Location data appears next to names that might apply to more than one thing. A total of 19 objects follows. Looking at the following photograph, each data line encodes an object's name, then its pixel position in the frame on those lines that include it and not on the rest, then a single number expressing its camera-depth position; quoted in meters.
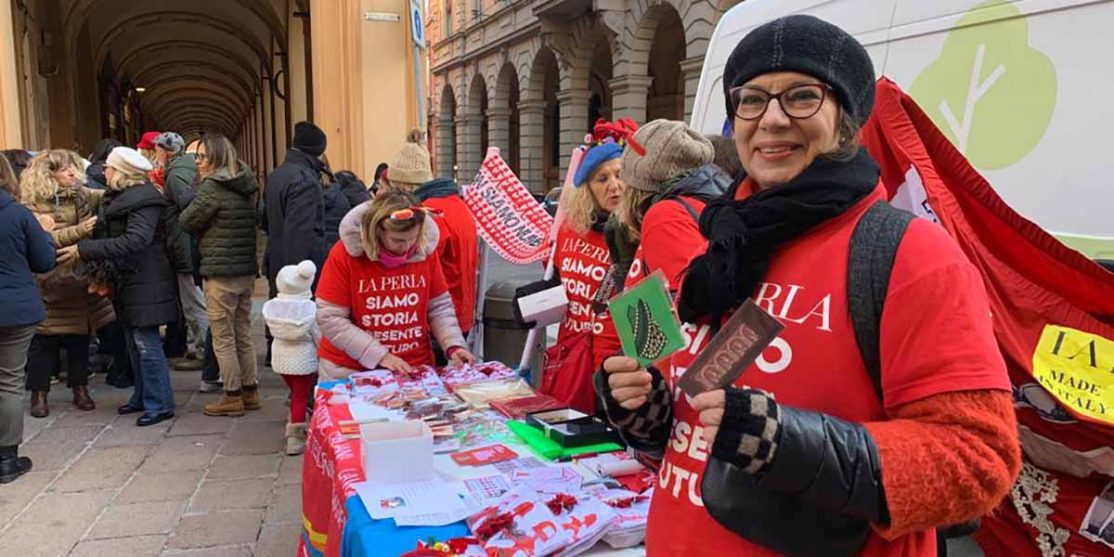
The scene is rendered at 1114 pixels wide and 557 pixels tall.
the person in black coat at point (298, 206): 5.10
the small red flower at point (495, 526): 1.85
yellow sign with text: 1.88
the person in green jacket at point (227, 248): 5.07
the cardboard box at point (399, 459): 2.13
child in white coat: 4.26
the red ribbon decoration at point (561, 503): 1.94
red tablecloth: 2.20
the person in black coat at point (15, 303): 4.08
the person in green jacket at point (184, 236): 5.72
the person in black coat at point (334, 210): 5.93
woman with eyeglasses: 0.99
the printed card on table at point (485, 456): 2.32
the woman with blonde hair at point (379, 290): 3.35
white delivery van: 2.42
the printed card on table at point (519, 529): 1.79
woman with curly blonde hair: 5.03
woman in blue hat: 3.20
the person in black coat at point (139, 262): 4.90
